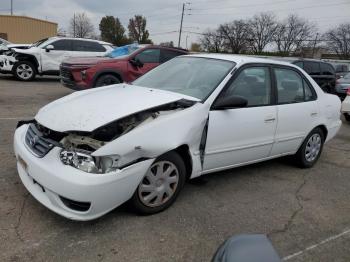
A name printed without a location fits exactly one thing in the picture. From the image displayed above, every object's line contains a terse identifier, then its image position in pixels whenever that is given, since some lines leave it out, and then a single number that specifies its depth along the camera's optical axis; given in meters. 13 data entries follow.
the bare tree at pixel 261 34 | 71.06
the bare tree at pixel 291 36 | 67.62
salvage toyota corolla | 3.17
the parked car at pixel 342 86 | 13.34
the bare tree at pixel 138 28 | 70.50
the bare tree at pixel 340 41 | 62.53
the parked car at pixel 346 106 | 9.65
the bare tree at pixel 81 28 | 69.69
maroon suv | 9.46
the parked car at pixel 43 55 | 13.02
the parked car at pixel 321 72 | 14.36
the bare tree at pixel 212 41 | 71.19
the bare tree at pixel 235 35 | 69.56
